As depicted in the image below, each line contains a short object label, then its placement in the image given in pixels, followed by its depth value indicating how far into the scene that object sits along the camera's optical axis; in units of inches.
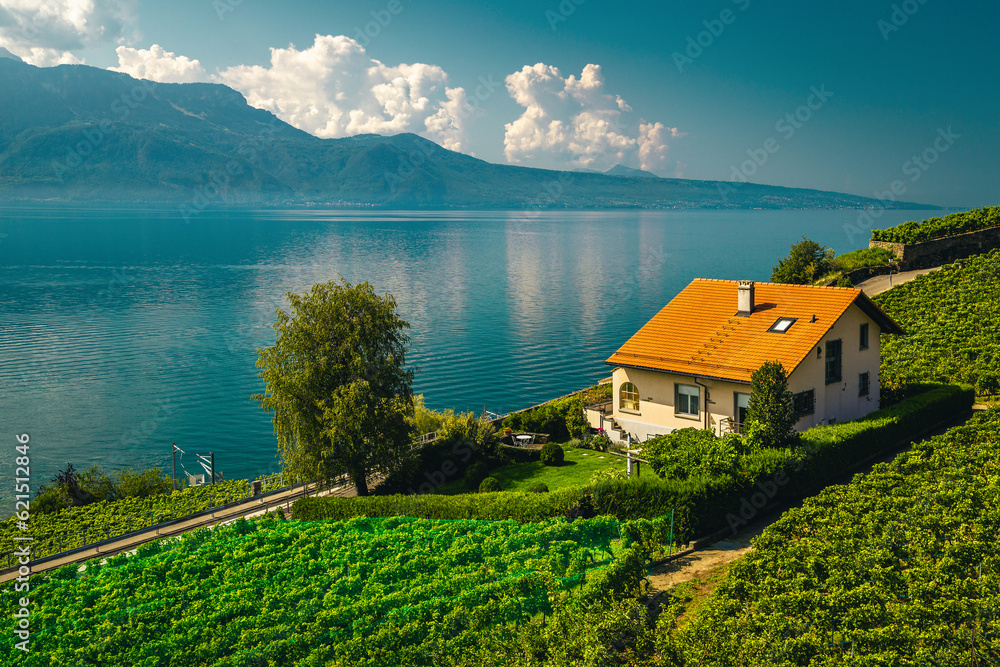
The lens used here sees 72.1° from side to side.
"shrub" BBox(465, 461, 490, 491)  1274.6
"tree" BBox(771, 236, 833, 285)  2571.4
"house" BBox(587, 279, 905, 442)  1233.4
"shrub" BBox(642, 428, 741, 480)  904.9
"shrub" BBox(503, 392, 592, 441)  1512.1
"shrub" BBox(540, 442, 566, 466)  1334.9
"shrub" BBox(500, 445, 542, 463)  1406.3
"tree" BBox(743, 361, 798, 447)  993.5
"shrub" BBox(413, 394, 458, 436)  1631.4
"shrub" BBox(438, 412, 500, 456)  1422.2
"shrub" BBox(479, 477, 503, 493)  1184.8
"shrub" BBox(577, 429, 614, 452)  1395.2
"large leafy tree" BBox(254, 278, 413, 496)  1256.2
